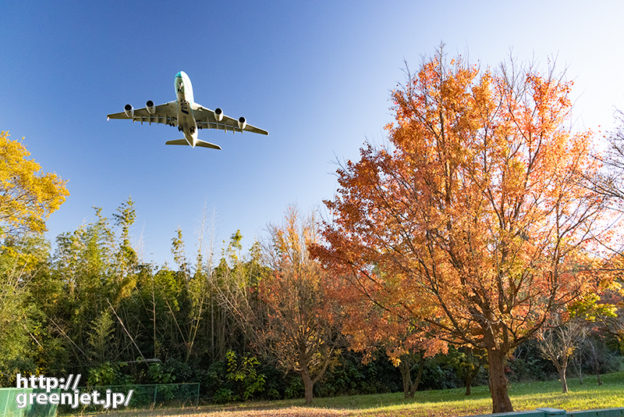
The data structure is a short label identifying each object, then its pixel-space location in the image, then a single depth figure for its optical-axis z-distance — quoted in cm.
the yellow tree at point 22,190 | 1655
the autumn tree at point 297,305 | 1520
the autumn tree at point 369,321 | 841
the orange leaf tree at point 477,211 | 654
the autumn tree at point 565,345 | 1623
